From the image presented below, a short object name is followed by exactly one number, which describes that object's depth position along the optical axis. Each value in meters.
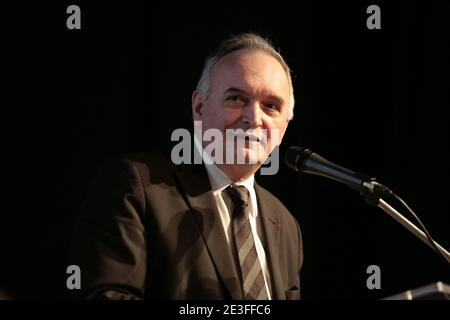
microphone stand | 1.80
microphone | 1.79
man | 1.87
